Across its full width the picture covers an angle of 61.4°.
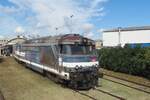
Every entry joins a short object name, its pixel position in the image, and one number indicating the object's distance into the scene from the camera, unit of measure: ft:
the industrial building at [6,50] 89.98
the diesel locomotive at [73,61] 22.66
